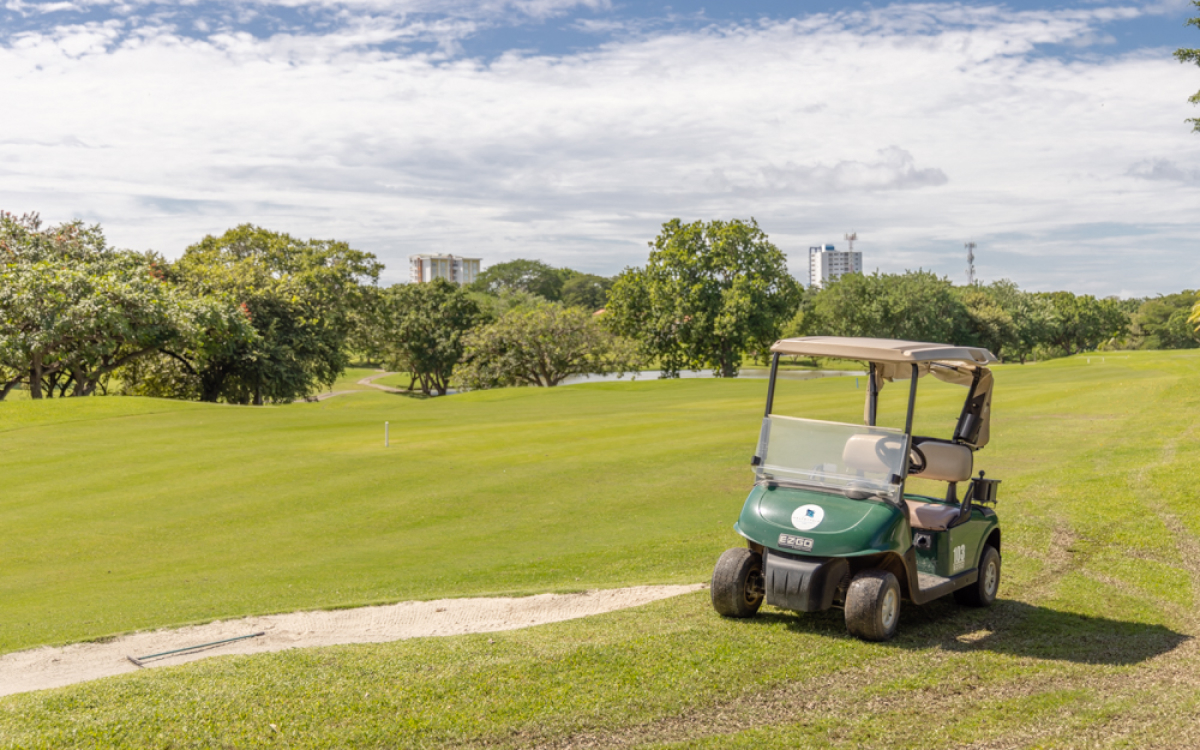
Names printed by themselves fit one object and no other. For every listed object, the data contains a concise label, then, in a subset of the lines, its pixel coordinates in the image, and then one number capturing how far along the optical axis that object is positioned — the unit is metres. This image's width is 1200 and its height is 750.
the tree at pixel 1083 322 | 104.44
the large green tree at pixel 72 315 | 31.50
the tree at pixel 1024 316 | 90.62
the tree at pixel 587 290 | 124.38
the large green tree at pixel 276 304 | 44.47
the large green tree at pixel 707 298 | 55.47
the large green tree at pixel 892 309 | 78.07
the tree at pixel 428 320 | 65.88
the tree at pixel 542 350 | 52.28
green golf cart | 7.11
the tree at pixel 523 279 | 129.50
